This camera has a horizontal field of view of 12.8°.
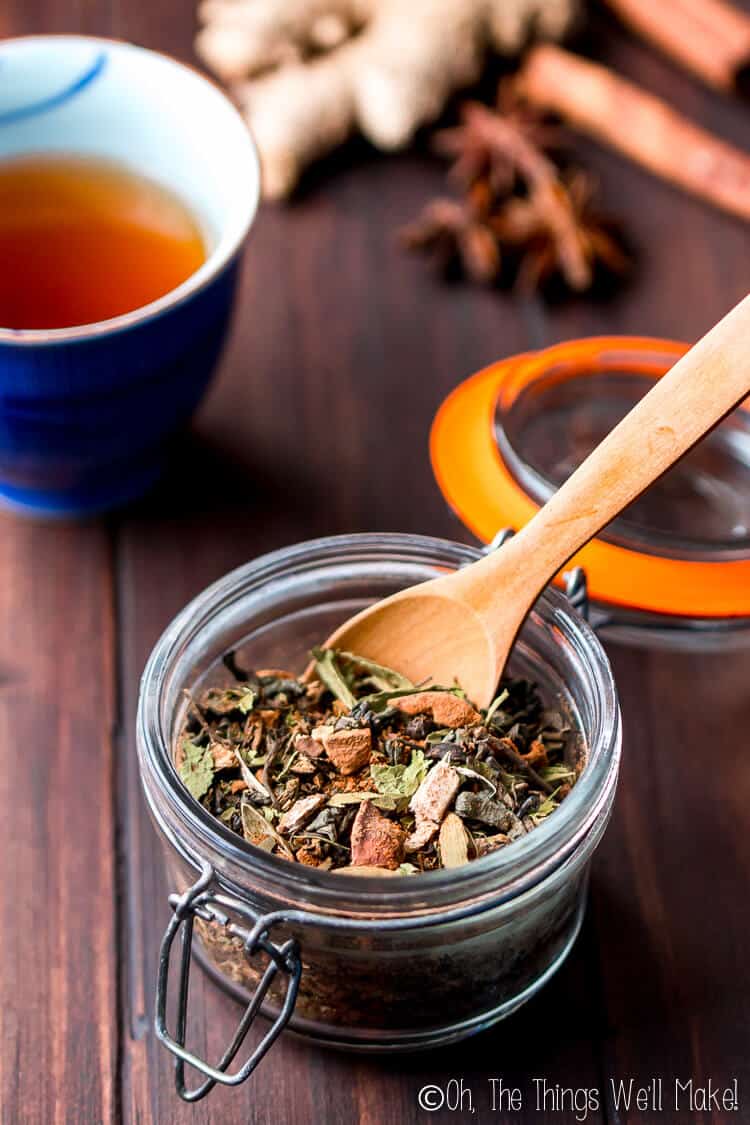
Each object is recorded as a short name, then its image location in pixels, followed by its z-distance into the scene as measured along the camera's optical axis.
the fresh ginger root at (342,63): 0.76
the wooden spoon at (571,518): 0.61
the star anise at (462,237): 0.75
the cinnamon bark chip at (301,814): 0.60
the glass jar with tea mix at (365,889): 0.58
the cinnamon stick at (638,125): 0.77
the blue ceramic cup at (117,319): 0.64
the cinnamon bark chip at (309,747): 0.61
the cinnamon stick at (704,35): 0.80
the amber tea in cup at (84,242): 0.67
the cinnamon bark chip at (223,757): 0.61
